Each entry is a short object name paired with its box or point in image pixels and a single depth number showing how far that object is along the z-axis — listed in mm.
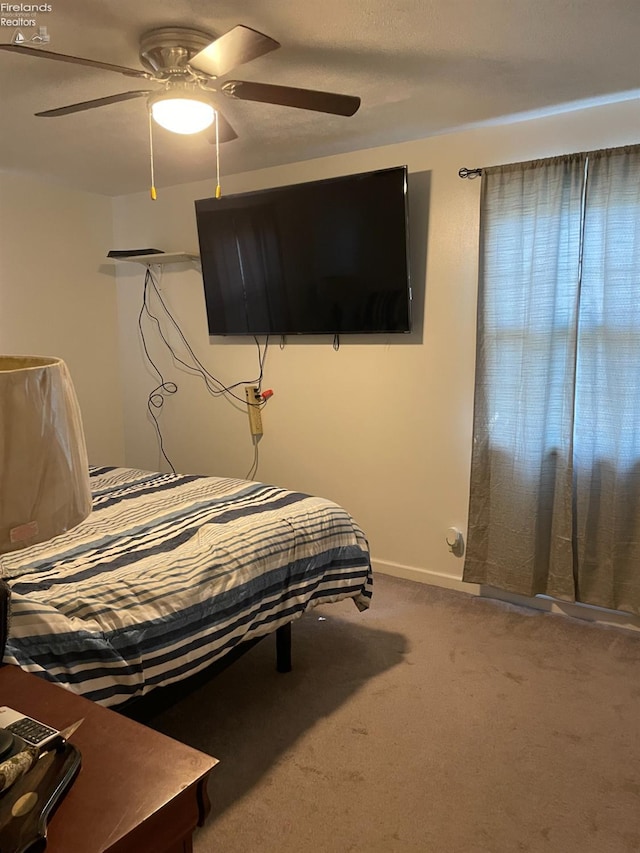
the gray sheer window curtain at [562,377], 2805
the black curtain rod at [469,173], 3145
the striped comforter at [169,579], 1683
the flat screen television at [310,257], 3287
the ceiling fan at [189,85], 2057
